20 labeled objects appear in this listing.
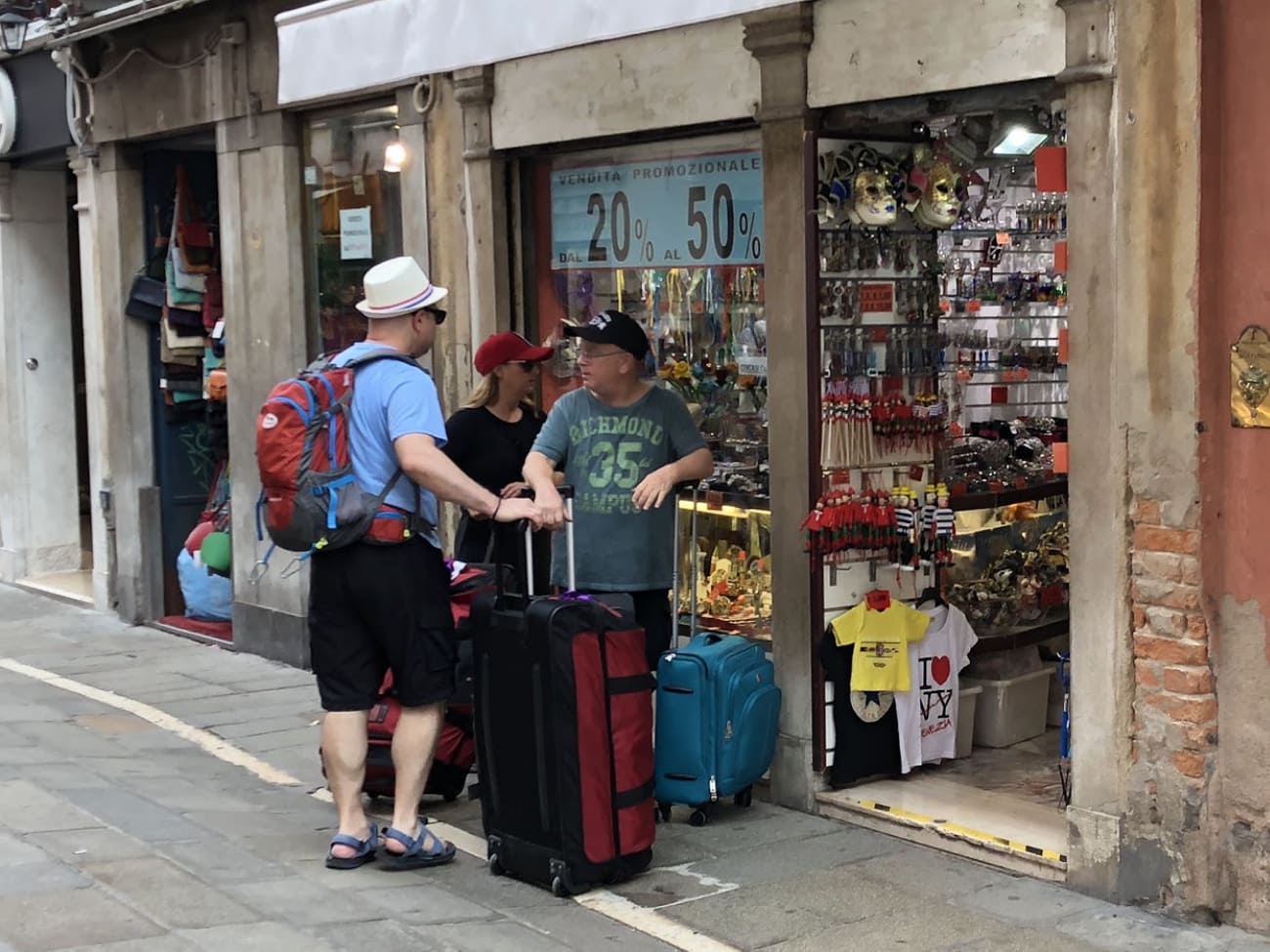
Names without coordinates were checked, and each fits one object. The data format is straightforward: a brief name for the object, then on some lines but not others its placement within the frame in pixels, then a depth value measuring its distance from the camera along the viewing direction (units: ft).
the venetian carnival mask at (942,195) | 22.53
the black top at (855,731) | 22.00
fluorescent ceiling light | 22.27
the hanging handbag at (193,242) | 37.23
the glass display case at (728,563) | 24.17
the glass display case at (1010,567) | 24.62
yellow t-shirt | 21.99
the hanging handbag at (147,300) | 37.68
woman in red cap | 23.39
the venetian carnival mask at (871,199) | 21.84
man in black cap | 21.45
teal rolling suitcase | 20.75
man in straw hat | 19.26
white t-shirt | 22.65
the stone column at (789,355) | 21.52
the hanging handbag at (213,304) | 36.96
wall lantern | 40.32
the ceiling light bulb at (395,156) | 29.30
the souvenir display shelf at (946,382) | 21.99
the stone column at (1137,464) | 17.08
